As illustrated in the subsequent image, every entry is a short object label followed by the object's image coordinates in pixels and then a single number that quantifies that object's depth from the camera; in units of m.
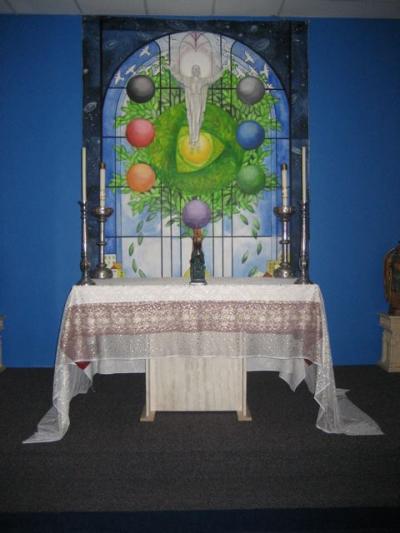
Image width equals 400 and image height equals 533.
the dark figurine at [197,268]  3.16
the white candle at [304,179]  3.17
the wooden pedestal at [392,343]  4.51
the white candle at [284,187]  3.51
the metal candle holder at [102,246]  3.48
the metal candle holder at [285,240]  3.52
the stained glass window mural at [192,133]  4.69
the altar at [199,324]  2.98
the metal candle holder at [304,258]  3.18
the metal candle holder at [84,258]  3.20
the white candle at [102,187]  3.40
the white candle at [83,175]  3.16
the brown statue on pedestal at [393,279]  4.56
